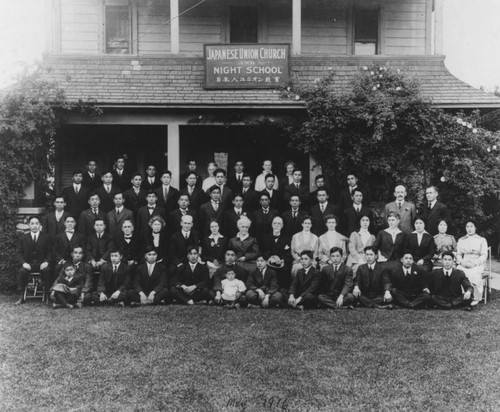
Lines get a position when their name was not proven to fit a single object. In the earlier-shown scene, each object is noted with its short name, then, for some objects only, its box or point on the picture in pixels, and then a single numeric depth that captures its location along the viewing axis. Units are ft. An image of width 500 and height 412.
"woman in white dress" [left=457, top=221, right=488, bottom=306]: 26.96
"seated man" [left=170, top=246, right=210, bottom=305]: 26.22
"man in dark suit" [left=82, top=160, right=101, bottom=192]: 32.81
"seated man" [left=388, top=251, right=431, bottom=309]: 25.99
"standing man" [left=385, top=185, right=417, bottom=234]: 29.55
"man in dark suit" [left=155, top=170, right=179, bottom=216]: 30.76
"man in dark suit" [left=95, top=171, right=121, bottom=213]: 30.66
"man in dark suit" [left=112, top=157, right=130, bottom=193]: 32.99
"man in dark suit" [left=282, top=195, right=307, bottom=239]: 29.35
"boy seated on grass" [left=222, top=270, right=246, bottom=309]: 25.66
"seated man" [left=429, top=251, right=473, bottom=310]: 25.48
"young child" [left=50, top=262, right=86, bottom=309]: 25.67
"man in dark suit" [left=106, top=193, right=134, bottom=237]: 28.99
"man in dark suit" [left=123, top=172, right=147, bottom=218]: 30.78
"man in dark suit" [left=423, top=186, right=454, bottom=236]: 29.22
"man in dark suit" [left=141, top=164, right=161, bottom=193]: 32.17
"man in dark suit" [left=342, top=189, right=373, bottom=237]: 29.40
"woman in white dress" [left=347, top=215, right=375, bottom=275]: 27.91
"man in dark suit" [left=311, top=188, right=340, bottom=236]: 29.68
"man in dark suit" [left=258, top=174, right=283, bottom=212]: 30.42
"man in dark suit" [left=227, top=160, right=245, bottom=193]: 32.12
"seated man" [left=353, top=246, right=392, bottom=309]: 25.76
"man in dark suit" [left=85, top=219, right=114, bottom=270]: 28.01
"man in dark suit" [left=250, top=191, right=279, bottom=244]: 29.43
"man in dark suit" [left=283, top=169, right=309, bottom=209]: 30.71
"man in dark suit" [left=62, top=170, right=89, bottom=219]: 31.01
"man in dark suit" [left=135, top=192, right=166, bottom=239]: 29.09
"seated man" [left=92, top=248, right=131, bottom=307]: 25.98
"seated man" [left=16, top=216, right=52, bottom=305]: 27.84
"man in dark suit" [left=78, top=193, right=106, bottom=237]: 28.86
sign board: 35.94
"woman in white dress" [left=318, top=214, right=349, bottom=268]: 28.07
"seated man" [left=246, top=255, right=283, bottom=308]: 25.53
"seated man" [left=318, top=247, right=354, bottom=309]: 25.67
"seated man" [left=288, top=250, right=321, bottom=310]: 25.43
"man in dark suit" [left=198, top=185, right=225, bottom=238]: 29.48
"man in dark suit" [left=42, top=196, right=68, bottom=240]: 29.01
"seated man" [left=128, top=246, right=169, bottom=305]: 25.99
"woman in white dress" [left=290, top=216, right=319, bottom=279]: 27.94
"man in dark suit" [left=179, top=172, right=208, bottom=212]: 31.07
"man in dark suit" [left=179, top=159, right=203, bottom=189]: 31.81
